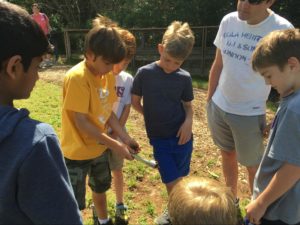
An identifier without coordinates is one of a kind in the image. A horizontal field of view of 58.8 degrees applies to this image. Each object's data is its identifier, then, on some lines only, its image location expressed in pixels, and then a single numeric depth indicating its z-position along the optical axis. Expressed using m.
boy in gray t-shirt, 1.36
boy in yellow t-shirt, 1.76
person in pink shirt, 8.94
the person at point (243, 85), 2.10
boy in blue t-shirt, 2.13
